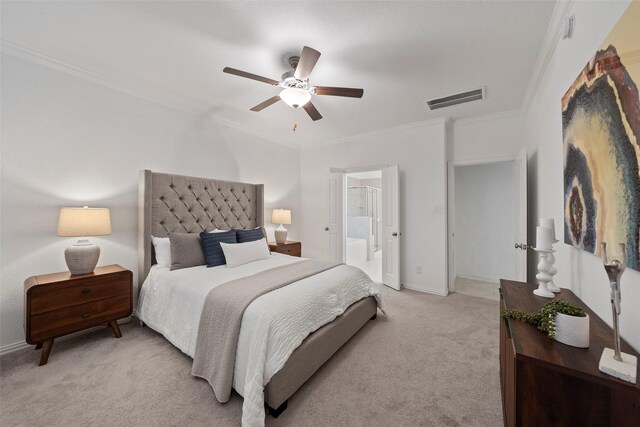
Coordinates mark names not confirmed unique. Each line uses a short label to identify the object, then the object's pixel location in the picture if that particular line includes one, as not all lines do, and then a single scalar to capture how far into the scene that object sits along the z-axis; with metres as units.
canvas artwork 0.90
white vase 0.89
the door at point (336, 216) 4.77
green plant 0.95
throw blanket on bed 1.63
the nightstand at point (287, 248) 3.99
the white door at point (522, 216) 2.81
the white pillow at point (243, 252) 2.76
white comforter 1.49
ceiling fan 1.98
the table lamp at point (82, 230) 2.17
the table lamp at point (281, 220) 4.22
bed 1.70
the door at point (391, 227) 3.94
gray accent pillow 2.64
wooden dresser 0.74
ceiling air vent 2.95
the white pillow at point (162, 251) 2.71
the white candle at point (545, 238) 1.43
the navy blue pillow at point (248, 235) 3.29
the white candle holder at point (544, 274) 1.43
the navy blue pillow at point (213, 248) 2.78
